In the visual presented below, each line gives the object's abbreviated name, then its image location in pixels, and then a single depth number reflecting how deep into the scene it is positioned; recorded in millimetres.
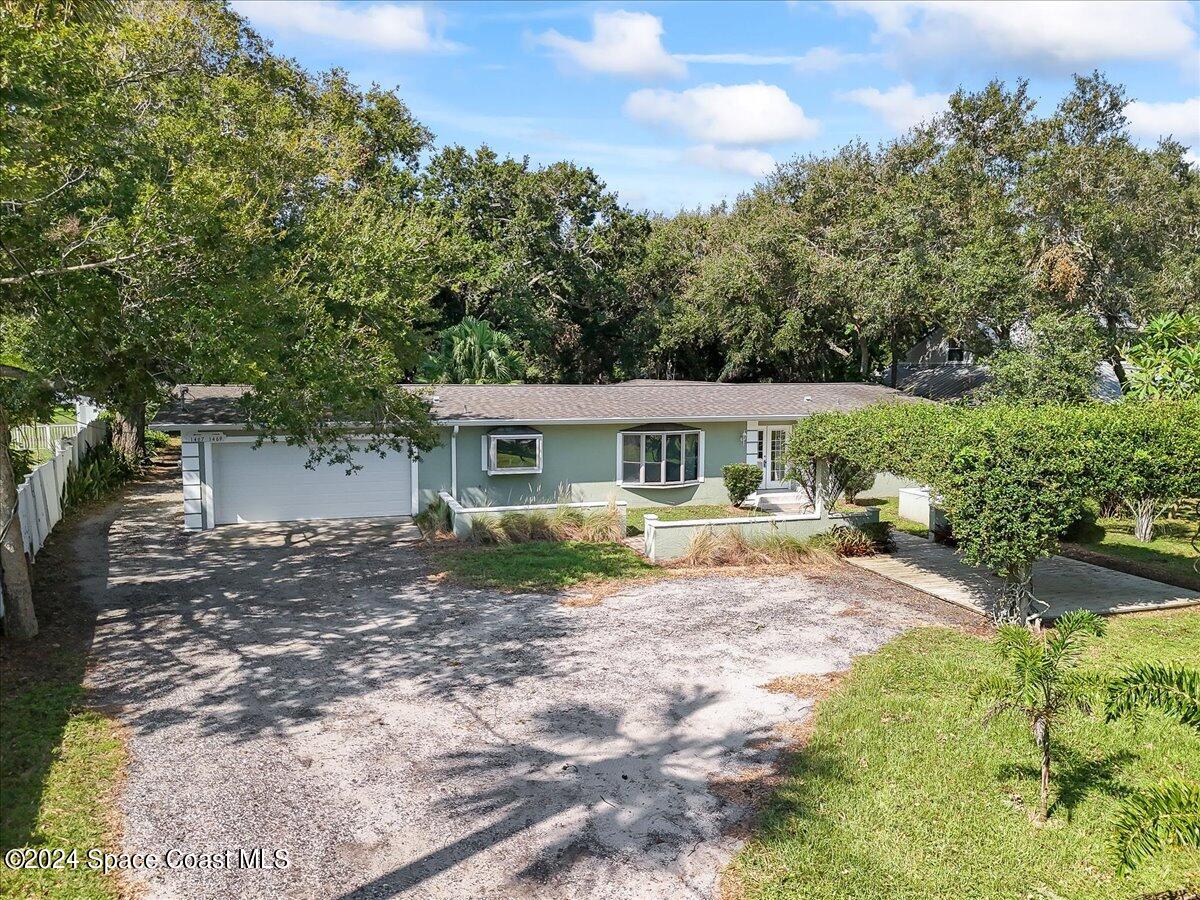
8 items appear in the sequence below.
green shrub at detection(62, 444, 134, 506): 19742
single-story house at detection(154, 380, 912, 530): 18469
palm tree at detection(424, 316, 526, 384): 26812
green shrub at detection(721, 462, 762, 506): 21266
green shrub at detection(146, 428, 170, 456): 30284
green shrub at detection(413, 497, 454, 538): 17548
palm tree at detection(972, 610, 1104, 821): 6449
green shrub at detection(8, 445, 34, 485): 13132
